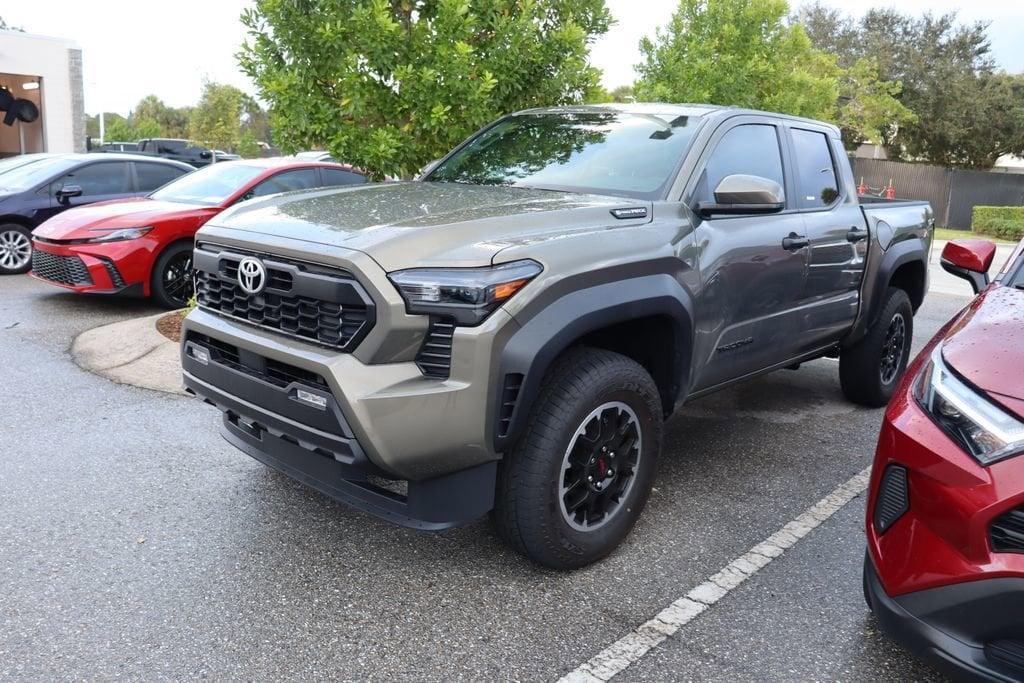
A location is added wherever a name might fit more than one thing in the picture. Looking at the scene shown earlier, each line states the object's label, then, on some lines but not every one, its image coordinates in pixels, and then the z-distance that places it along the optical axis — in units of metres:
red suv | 2.13
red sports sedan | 7.61
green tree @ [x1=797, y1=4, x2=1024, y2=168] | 33.09
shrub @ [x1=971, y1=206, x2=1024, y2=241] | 22.94
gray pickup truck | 2.76
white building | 24.45
